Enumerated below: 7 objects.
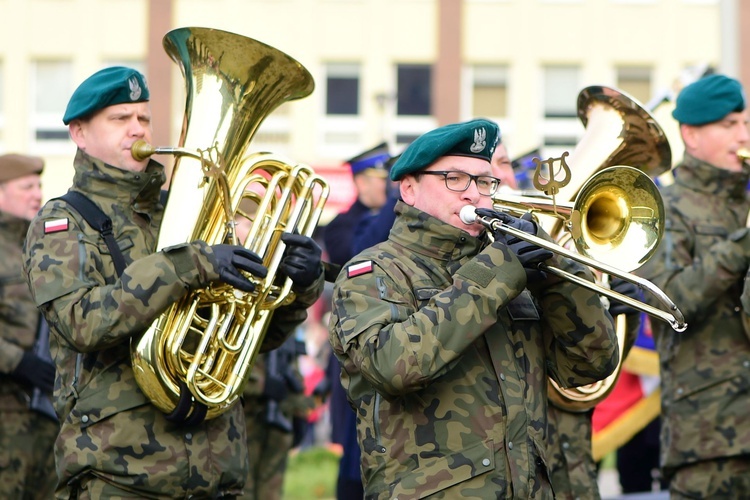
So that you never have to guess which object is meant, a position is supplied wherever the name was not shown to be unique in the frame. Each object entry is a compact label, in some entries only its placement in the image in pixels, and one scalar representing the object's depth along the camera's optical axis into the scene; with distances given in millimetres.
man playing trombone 8234
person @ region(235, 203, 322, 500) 15469
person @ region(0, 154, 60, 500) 13758
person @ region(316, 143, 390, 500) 17531
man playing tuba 9625
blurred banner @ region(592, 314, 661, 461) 18562
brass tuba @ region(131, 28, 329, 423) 9953
